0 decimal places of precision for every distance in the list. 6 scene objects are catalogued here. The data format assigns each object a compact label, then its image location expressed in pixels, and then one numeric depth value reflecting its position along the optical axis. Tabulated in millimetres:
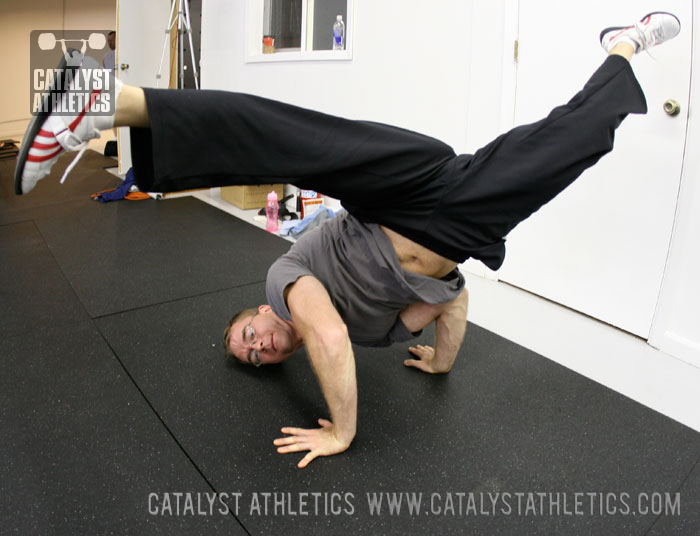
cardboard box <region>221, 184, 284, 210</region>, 4334
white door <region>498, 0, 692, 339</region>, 2127
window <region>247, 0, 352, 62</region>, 3809
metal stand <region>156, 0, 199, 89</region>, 4391
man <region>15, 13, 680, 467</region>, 1241
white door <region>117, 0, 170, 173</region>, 5035
